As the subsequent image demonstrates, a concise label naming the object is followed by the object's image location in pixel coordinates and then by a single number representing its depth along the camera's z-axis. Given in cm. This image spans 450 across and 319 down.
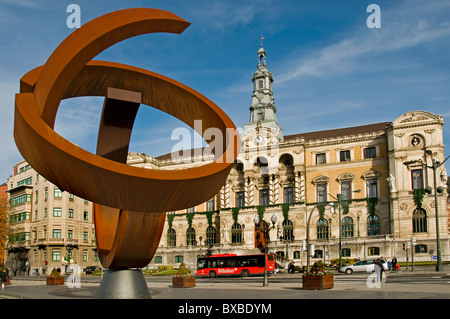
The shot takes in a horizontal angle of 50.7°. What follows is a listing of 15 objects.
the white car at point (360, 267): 4453
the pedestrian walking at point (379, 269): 2707
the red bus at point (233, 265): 4772
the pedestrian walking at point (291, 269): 4862
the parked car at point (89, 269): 6531
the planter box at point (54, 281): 3479
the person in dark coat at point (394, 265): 4746
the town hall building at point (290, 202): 5938
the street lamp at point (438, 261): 3744
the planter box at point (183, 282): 2922
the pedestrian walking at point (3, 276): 3263
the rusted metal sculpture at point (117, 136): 1261
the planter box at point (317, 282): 2397
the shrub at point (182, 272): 3124
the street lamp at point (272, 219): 2977
